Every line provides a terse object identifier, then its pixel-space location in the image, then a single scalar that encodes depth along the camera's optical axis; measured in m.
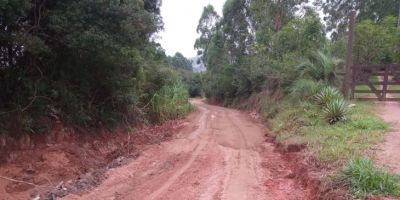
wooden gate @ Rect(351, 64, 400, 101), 17.14
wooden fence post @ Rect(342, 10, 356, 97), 16.98
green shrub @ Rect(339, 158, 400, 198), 5.89
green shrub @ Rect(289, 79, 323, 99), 16.17
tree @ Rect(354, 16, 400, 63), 24.05
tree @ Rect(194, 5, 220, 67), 46.69
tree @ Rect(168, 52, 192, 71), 83.71
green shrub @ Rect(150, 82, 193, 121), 17.25
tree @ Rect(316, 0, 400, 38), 38.31
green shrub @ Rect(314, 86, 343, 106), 14.37
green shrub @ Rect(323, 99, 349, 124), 12.42
